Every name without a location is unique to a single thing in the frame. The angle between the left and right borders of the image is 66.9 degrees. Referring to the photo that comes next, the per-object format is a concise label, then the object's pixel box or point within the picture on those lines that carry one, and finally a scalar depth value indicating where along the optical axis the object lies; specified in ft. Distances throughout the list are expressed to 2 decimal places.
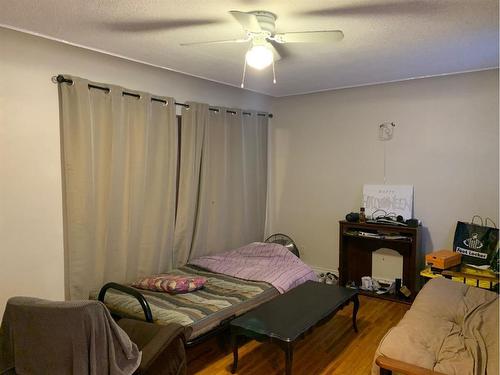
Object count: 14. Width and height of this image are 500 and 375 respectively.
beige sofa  6.10
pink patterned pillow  10.01
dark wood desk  12.73
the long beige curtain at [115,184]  9.85
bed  8.63
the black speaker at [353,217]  13.97
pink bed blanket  11.30
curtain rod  9.57
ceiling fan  7.17
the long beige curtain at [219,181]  12.81
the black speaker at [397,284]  13.56
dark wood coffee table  7.80
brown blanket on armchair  5.82
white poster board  13.50
